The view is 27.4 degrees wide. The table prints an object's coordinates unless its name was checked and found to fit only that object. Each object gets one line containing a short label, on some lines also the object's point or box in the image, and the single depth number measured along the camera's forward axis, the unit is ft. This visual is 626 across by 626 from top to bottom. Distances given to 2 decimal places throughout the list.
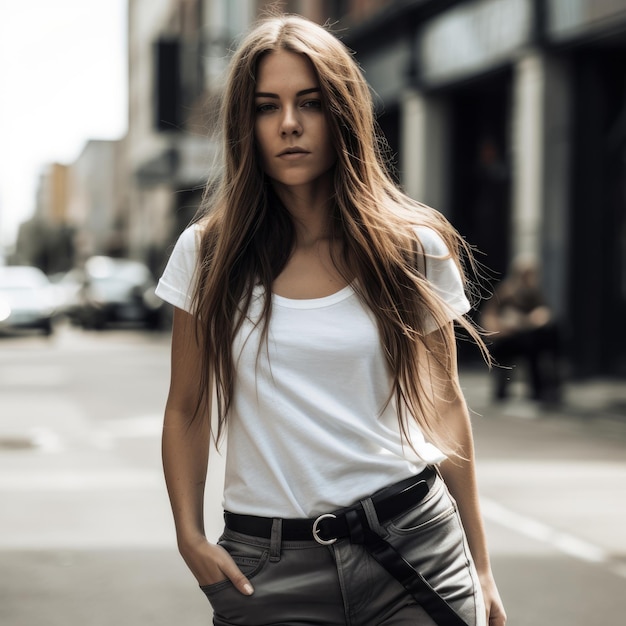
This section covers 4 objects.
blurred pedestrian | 47.62
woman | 7.77
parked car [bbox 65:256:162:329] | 114.93
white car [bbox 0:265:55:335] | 102.12
